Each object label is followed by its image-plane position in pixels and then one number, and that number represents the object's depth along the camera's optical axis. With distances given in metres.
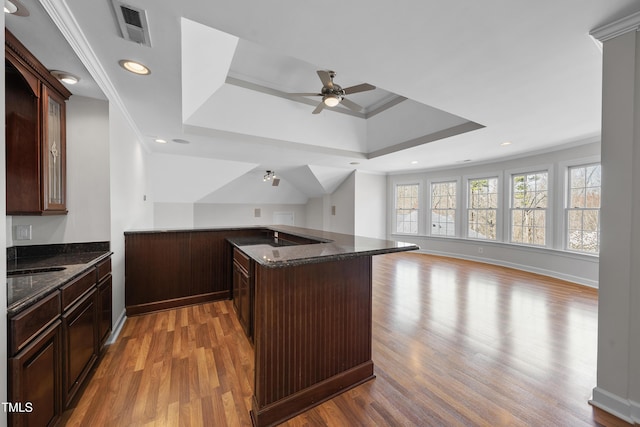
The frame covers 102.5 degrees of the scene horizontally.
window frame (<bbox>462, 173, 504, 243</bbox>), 5.70
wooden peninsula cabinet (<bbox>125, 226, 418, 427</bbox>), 1.55
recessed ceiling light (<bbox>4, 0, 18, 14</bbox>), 1.28
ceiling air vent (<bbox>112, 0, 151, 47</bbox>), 1.41
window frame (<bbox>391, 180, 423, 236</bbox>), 7.19
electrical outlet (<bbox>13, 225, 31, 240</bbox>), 2.05
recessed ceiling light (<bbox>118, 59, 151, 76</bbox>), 1.91
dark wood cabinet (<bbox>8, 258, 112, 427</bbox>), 1.14
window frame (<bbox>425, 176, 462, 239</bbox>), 6.48
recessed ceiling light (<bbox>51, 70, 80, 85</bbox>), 1.90
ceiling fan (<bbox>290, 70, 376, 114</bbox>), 3.25
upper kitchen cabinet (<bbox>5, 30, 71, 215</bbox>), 1.76
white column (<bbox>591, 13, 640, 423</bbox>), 1.59
